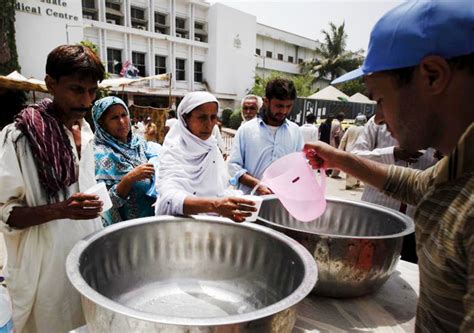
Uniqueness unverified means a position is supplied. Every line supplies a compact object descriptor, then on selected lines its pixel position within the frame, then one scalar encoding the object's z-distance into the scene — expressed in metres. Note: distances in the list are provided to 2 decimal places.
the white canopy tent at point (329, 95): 13.63
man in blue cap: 0.58
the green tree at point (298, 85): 22.22
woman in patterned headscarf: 1.93
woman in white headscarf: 1.61
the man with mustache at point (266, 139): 2.33
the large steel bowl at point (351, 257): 1.10
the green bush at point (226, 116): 21.97
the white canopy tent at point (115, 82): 9.53
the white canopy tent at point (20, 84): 8.36
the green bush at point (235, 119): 20.45
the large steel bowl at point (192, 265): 1.12
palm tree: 30.03
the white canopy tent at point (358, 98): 16.39
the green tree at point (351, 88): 28.02
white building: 14.11
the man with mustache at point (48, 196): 1.19
